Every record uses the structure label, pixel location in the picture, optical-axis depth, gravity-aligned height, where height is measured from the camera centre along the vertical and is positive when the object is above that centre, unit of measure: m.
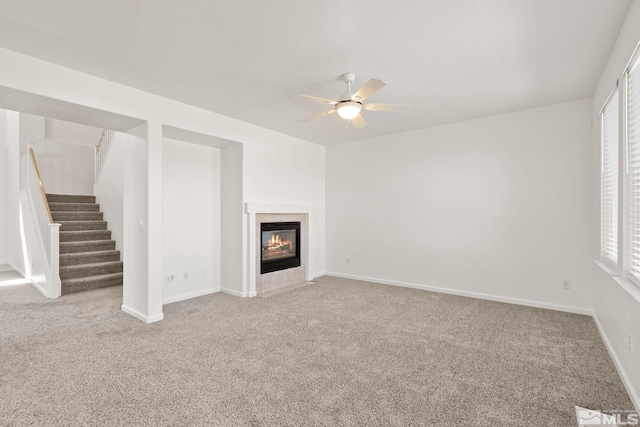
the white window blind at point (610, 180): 2.91 +0.29
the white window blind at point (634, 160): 2.24 +0.36
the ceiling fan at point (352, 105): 2.96 +1.02
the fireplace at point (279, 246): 5.12 -0.63
